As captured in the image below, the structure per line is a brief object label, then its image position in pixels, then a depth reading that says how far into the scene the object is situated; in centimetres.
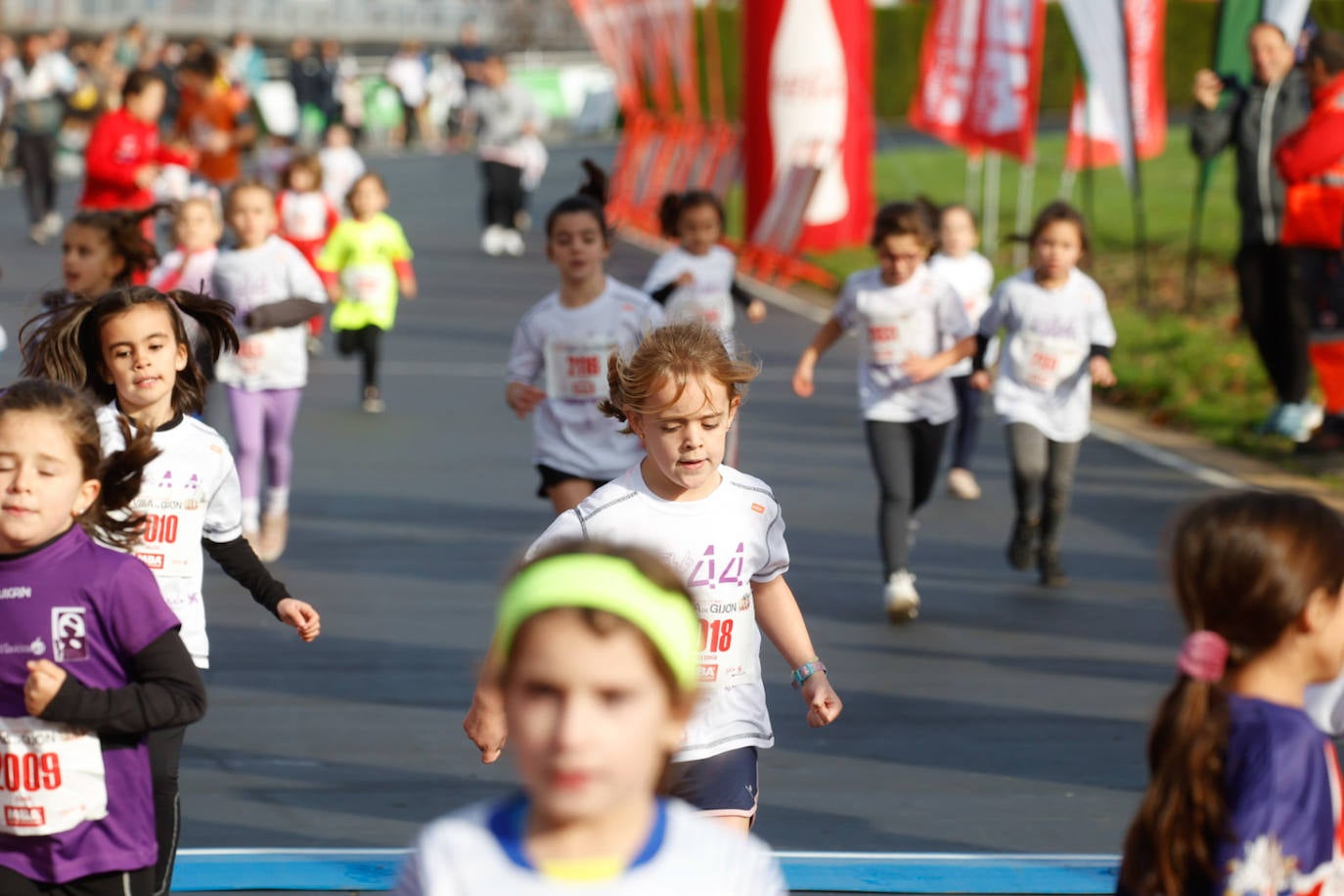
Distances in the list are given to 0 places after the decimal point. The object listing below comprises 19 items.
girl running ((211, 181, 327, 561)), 1916
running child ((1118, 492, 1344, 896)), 557
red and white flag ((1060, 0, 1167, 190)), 3100
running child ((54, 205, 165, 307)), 1367
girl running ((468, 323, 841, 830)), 866
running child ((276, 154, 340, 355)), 3303
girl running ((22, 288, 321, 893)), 923
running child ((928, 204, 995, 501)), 2277
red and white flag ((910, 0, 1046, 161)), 3778
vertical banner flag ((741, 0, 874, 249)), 4784
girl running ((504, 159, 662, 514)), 1537
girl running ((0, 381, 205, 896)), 714
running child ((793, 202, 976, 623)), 1750
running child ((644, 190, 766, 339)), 2139
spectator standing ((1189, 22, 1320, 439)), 2527
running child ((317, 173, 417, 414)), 2819
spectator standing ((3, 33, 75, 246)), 5175
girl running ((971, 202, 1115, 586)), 1808
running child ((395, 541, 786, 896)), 453
